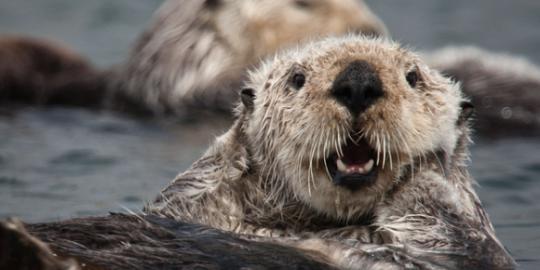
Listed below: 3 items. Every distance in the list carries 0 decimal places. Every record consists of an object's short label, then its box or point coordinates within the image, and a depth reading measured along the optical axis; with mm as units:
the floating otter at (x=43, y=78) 19875
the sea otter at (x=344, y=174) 9055
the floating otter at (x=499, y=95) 17609
